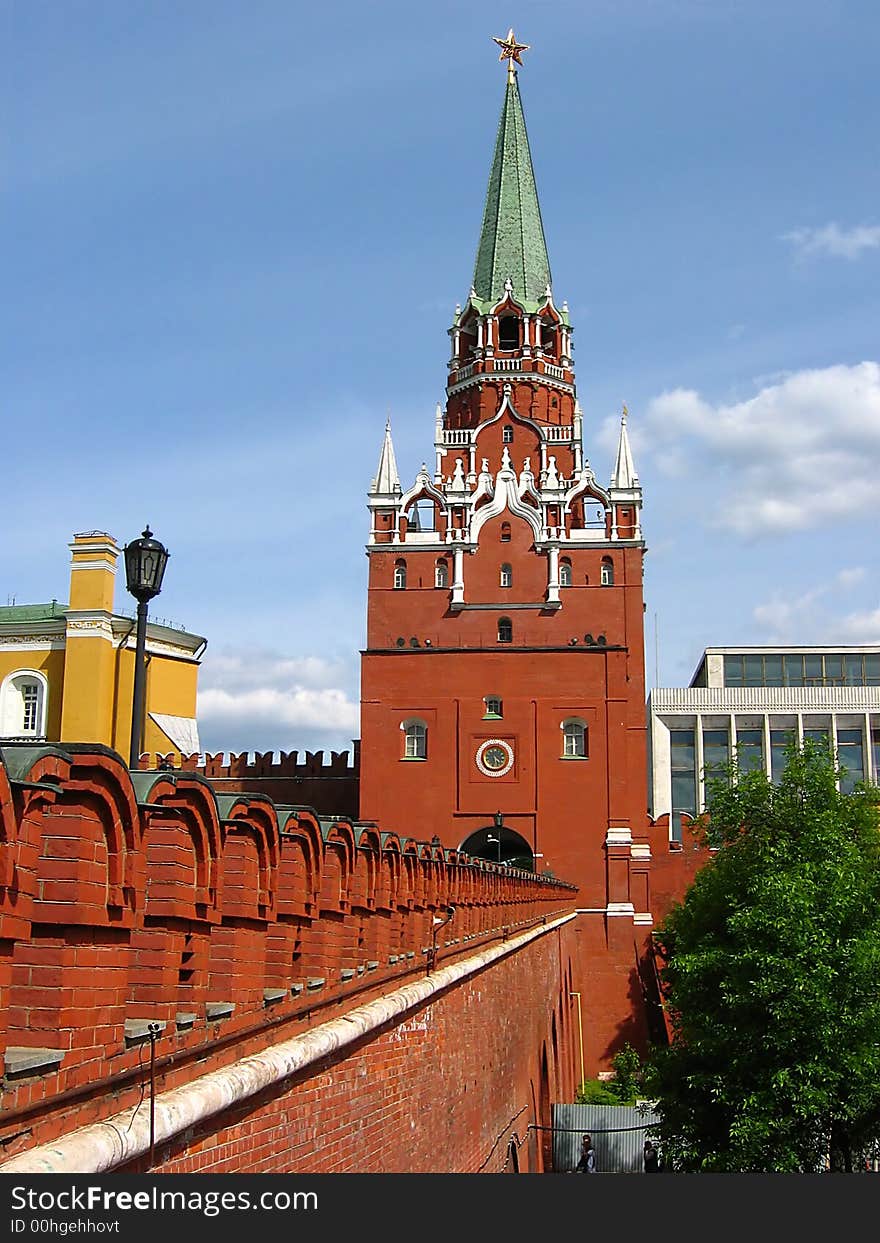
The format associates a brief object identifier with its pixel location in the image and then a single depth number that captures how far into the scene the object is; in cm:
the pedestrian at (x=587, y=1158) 2138
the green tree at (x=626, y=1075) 3155
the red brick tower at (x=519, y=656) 3653
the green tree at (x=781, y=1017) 1653
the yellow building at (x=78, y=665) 3556
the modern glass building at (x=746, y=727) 6034
